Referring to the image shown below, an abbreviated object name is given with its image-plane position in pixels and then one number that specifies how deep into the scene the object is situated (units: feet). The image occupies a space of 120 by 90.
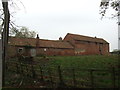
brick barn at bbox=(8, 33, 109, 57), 66.04
